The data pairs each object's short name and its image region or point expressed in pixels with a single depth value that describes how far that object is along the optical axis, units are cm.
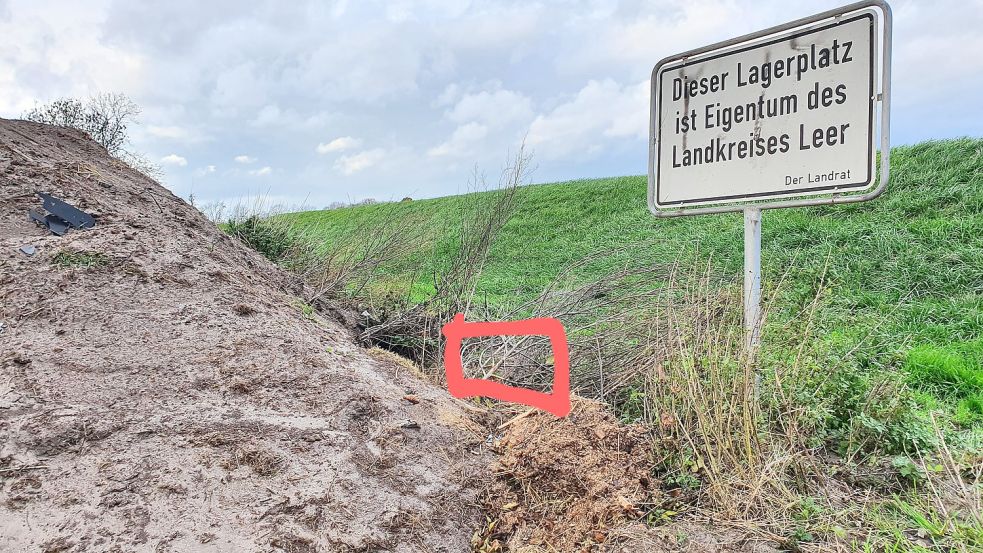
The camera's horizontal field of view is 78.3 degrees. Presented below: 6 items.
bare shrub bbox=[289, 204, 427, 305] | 650
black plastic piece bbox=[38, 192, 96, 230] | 443
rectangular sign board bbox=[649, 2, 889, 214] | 291
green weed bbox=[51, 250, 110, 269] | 388
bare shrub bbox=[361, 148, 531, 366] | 522
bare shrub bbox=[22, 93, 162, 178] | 1217
